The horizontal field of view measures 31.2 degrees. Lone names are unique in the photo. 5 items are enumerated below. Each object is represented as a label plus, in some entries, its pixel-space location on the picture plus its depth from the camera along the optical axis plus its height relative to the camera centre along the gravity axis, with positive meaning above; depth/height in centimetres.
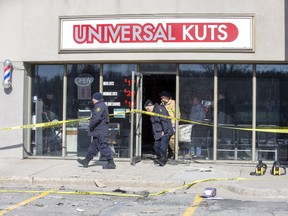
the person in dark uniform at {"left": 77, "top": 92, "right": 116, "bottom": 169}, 1227 -44
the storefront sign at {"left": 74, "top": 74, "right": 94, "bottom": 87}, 1426 +87
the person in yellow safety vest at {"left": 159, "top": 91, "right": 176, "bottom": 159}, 1354 +14
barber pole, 1406 +106
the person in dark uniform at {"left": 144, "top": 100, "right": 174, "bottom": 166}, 1301 -52
